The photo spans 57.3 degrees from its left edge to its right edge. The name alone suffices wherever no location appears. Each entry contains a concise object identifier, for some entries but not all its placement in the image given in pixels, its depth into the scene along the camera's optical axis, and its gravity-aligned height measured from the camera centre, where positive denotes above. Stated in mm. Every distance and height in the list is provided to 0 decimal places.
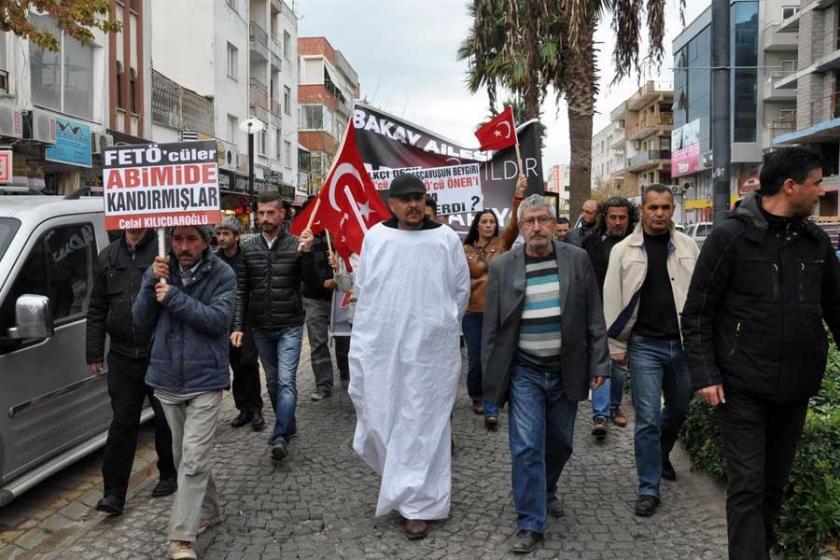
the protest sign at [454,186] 7156 +529
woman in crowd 6719 -329
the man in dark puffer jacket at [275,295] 5855 -410
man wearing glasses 4137 -553
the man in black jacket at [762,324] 3316 -358
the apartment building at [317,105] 48438 +9320
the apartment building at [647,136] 71188 +10521
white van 4461 -610
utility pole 8188 +1437
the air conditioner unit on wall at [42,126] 15602 +2396
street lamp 20750 +3158
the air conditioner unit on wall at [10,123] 14758 +2328
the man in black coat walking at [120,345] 4617 -624
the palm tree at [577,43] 12766 +3496
